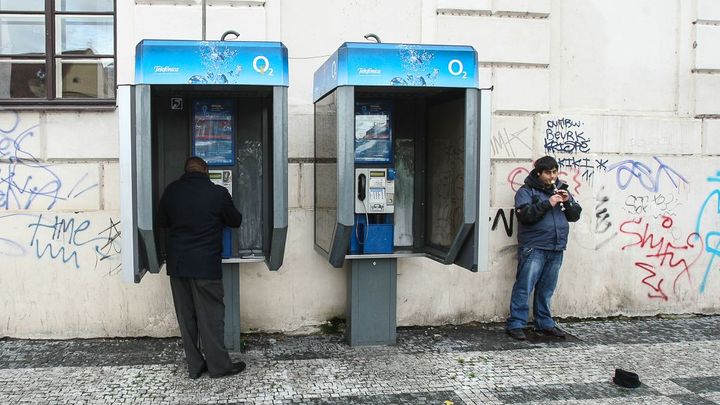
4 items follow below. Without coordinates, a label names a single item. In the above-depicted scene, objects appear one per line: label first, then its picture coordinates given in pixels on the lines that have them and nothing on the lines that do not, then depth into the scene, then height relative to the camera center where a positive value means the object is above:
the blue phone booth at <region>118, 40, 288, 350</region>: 4.55 +0.31
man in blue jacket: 5.79 -0.49
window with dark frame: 5.68 +1.07
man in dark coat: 4.68 -0.53
